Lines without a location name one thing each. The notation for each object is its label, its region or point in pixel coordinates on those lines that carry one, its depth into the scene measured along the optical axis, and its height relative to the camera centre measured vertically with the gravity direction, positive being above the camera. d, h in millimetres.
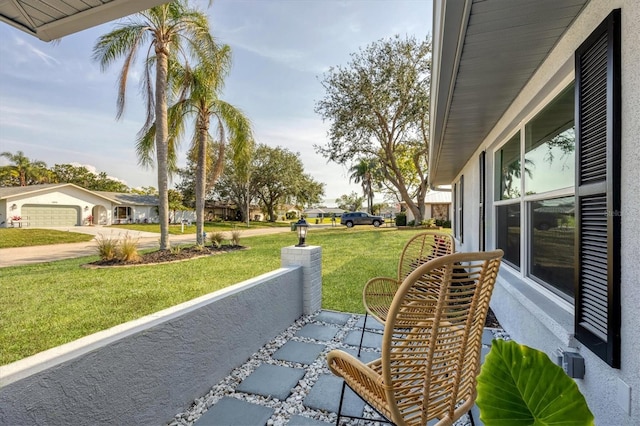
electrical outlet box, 1587 -809
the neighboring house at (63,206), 20766 +581
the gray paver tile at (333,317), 3541 -1277
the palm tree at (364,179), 39312 +5009
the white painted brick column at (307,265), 3613 -634
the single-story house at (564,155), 1249 +361
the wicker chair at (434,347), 1107 -552
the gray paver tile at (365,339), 2926 -1286
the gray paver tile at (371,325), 3354 -1284
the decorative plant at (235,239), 11422 -977
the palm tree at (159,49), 7832 +4572
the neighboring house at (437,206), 27375 +827
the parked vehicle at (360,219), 24934 -410
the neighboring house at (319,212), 53750 +405
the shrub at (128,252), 7598 -996
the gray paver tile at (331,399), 2000 -1316
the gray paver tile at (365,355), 2660 -1294
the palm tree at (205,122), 9141 +3140
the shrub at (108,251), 7645 -969
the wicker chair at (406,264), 2680 -595
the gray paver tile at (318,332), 3094 -1284
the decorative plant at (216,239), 10906 -953
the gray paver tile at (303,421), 1874 -1329
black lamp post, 3852 -223
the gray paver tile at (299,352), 2648 -1295
